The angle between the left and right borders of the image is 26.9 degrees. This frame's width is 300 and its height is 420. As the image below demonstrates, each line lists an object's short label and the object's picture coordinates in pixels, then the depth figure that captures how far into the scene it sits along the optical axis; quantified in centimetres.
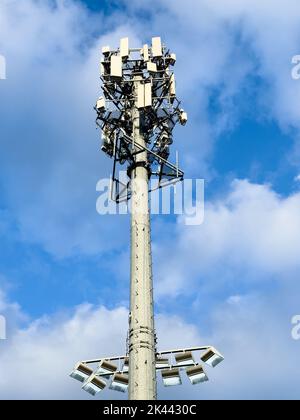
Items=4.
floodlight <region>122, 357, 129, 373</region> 4276
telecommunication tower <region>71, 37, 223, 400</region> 4134
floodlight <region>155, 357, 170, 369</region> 4241
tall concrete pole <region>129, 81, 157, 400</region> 3959
